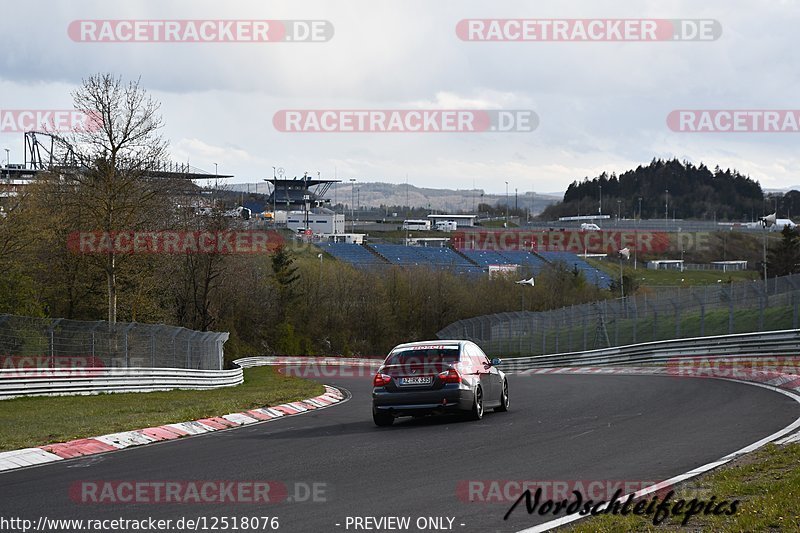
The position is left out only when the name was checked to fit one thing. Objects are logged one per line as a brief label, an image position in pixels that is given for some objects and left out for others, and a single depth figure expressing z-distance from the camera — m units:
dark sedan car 16.67
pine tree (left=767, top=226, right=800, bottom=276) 93.94
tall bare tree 36.84
